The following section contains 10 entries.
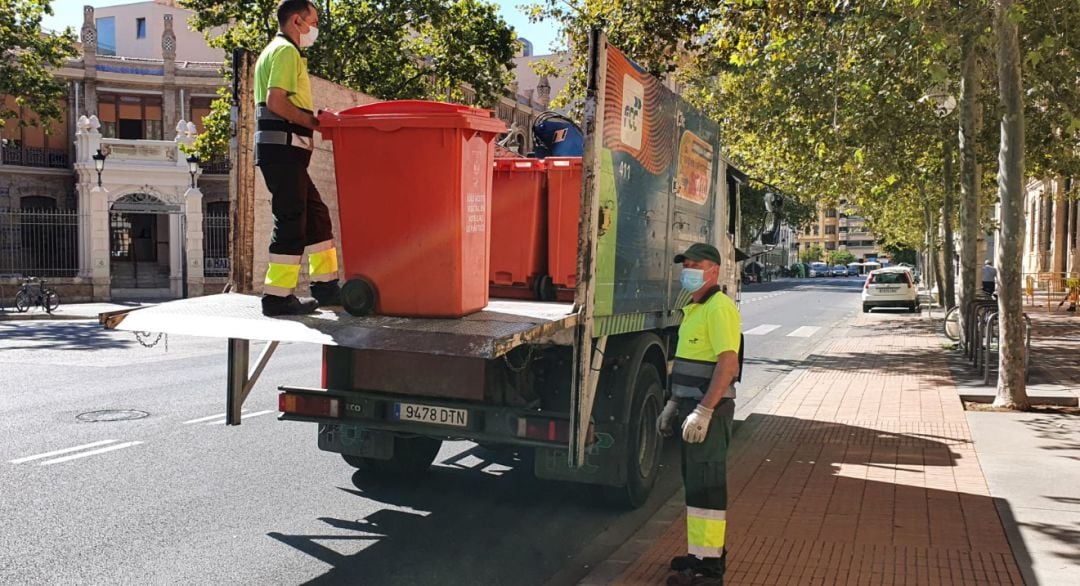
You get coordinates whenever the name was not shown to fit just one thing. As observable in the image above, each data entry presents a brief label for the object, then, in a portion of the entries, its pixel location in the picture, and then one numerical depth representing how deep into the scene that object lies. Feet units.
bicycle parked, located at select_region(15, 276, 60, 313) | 86.84
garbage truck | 16.39
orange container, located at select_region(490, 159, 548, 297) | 21.06
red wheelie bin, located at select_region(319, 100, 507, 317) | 16.84
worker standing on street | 15.17
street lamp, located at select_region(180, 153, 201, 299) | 99.35
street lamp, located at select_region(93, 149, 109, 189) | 100.72
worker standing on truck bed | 17.31
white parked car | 101.35
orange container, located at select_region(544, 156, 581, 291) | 20.74
